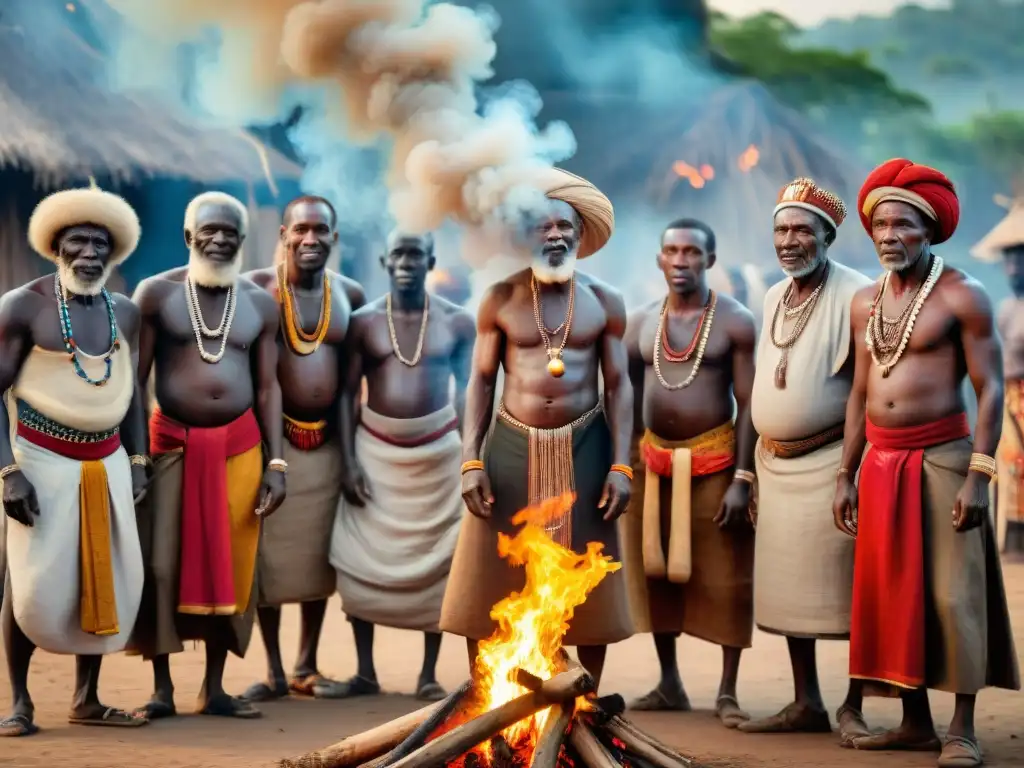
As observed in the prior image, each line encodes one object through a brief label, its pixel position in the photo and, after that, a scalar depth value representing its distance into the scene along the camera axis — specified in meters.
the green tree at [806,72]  24.83
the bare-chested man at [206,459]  7.41
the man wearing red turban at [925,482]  6.43
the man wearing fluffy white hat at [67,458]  6.93
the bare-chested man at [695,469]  7.62
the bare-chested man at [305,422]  8.09
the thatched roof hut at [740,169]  22.73
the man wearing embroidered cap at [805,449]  7.06
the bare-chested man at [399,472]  8.23
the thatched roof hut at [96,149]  13.71
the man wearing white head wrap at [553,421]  6.91
